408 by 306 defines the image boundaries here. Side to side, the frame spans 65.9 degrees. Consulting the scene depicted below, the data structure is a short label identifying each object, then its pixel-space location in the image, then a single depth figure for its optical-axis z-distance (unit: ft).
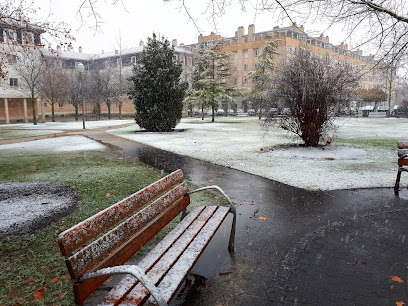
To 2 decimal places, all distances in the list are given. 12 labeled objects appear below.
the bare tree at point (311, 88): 37.65
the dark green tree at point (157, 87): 71.51
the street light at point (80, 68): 74.77
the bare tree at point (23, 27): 24.04
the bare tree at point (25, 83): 118.52
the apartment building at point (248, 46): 213.87
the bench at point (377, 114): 153.17
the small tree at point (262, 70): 134.10
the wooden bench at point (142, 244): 7.09
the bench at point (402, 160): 21.25
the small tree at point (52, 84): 124.36
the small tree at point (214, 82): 116.98
